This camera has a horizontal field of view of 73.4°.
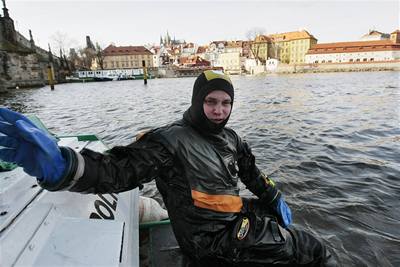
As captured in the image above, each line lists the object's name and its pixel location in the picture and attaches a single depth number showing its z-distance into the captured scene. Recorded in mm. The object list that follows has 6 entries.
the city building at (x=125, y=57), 110812
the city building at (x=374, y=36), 109938
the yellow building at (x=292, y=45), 104875
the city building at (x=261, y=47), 109250
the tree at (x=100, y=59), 109938
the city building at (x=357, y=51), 88625
